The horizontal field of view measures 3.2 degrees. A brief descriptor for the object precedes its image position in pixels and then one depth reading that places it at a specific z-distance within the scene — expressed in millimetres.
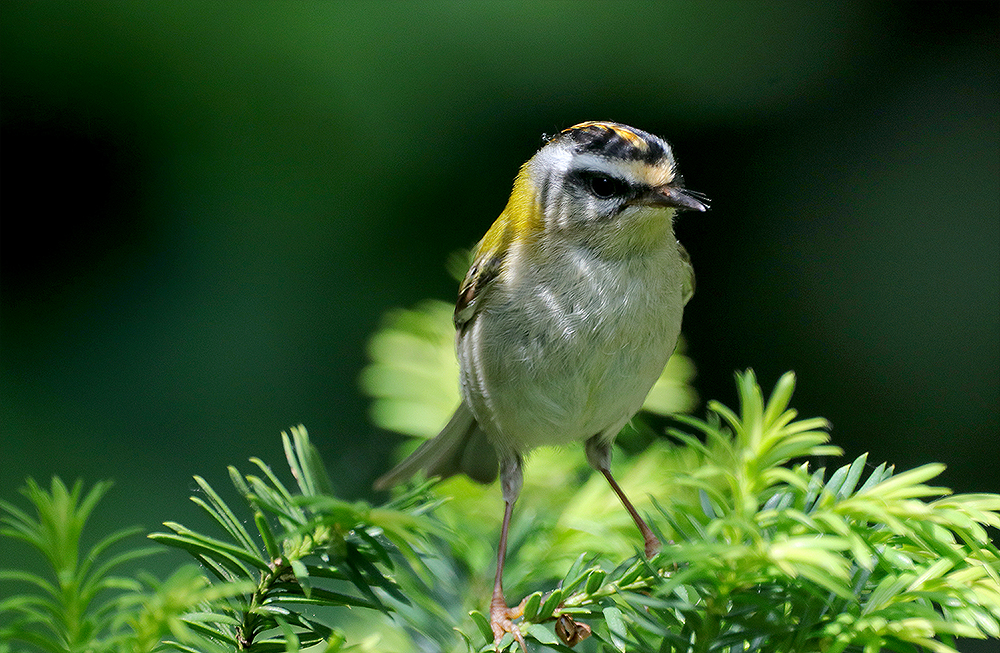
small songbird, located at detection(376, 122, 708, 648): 2744
